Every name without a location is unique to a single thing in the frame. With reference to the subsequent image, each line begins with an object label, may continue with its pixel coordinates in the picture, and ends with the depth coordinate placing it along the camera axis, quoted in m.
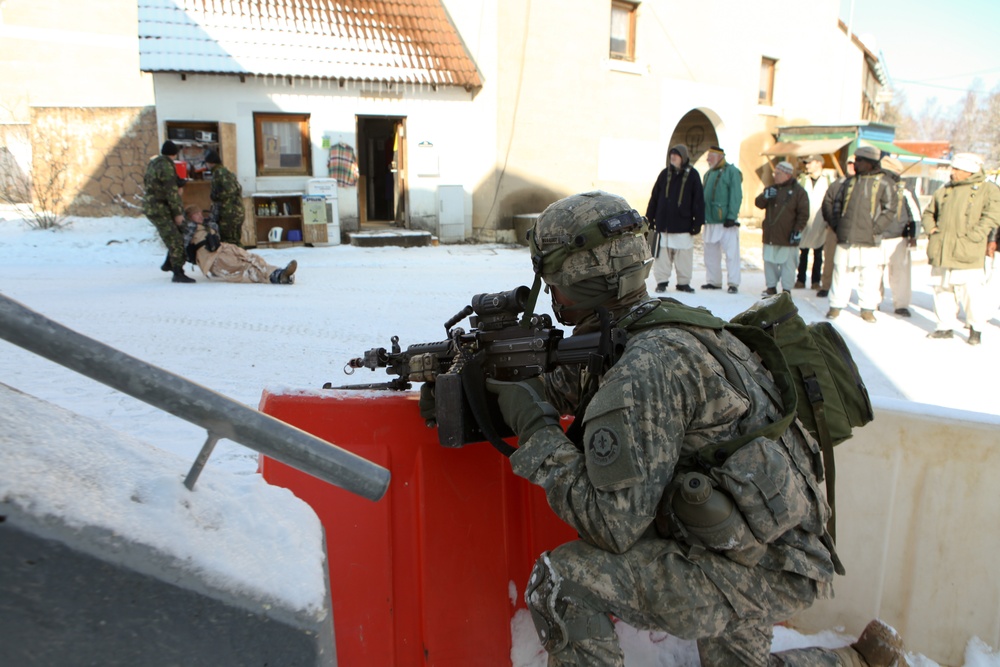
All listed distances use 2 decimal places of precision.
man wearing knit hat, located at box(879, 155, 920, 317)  7.89
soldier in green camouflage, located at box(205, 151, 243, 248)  8.52
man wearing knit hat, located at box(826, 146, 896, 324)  7.64
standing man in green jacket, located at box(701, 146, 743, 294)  9.38
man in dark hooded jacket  9.10
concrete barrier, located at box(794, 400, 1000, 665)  2.62
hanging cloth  12.95
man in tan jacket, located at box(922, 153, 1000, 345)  6.94
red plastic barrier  2.33
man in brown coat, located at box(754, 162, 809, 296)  8.85
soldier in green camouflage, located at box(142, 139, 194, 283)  8.20
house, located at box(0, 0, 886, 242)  12.22
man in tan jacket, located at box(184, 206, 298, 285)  8.32
